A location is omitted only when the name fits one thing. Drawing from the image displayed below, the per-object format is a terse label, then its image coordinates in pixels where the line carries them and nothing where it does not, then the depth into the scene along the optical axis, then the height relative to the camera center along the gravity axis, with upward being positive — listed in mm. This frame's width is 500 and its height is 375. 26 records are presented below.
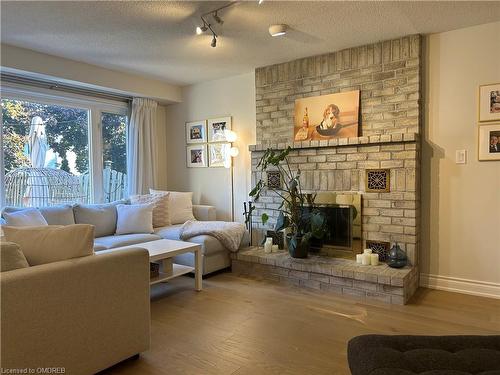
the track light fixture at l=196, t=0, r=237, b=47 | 2639 +1271
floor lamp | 4421 +300
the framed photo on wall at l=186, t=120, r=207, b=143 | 4918 +652
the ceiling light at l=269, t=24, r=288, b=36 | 2918 +1249
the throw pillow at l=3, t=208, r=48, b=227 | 3113 -370
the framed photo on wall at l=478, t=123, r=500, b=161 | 2941 +275
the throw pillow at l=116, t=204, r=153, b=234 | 3975 -489
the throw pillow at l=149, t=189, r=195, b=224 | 4532 -403
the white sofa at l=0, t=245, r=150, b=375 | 1503 -670
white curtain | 4785 +418
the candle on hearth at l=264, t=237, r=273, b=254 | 3882 -791
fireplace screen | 3520 -505
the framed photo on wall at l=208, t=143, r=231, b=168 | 4559 +295
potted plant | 3502 -387
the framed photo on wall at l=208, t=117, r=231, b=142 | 4652 +665
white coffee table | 2969 -745
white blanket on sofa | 3760 -612
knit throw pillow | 4348 -362
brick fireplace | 3164 +171
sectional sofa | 3541 -649
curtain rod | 3654 +1075
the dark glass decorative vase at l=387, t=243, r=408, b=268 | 3121 -759
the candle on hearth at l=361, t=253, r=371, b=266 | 3279 -805
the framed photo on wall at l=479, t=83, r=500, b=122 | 2939 +618
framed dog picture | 3557 +636
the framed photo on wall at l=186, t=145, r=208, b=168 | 4944 +298
